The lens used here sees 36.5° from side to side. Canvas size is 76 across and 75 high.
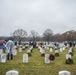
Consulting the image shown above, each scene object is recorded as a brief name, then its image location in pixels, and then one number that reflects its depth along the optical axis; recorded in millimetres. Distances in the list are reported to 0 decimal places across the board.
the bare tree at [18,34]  41836
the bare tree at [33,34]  48673
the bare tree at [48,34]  46122
